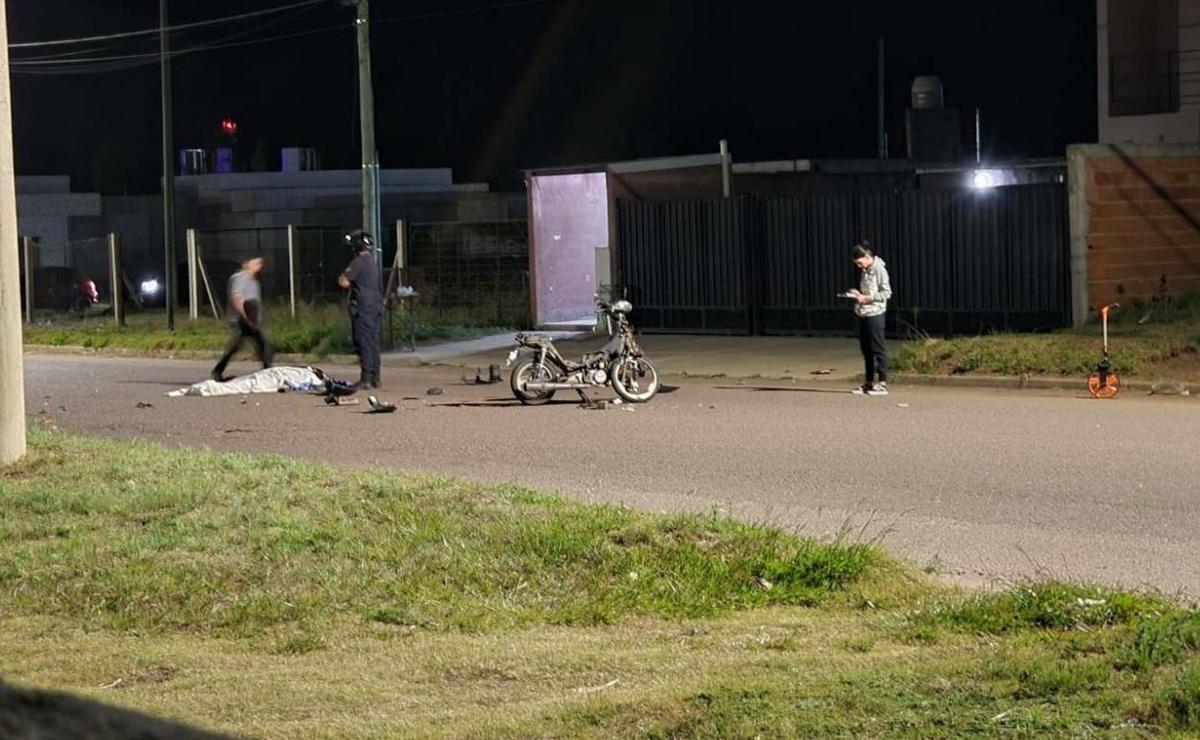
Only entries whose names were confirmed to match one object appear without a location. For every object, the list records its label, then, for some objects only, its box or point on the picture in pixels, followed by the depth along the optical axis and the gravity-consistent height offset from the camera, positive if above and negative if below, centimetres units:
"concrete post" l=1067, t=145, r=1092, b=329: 2373 +47
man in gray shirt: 2236 -31
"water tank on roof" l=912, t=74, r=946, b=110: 3512 +348
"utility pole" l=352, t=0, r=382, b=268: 2738 +238
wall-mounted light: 3033 +153
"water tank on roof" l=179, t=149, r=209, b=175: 5891 +421
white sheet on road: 2114 -120
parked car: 4328 -1
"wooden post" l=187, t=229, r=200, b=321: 3578 +19
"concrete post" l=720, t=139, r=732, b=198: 2936 +175
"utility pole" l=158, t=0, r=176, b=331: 3306 +225
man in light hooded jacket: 1956 -45
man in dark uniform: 2022 -22
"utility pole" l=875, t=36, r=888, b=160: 5040 +450
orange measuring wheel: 1875 -126
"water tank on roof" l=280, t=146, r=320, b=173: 5703 +409
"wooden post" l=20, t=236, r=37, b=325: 3994 +57
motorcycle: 1859 -99
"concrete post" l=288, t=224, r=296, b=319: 3378 +46
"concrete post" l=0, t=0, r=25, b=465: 1244 -23
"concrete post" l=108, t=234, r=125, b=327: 3634 +27
